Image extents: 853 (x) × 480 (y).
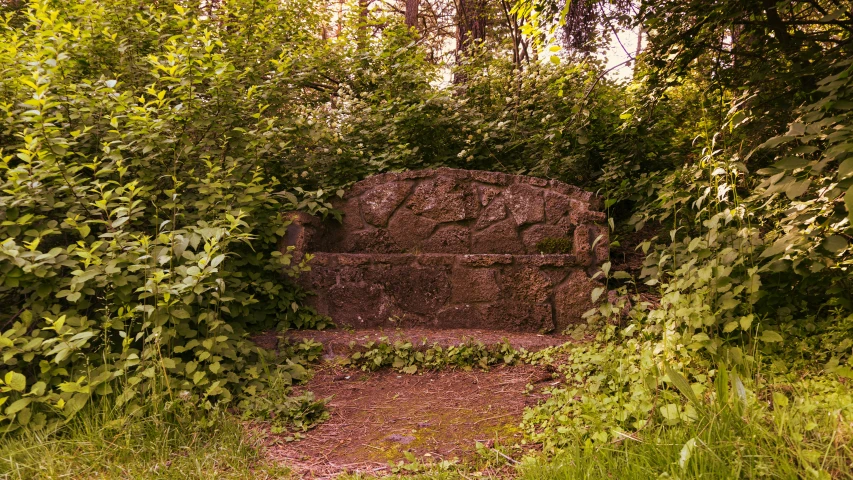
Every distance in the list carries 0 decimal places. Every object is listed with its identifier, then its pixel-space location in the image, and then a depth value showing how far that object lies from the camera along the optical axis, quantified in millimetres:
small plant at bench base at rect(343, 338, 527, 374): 3365
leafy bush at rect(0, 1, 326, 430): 2514
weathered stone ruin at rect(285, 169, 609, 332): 3801
